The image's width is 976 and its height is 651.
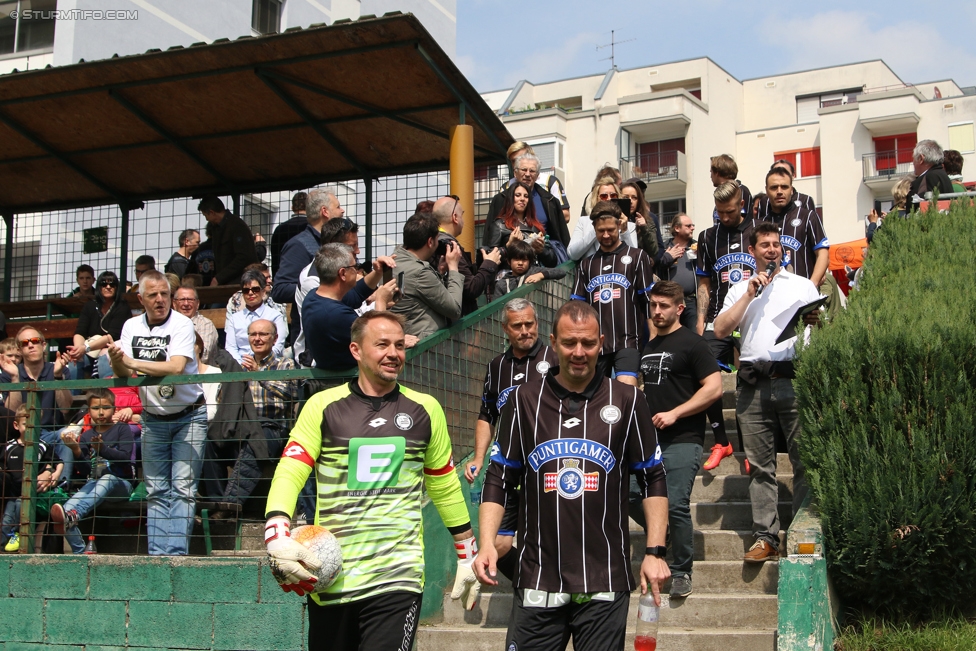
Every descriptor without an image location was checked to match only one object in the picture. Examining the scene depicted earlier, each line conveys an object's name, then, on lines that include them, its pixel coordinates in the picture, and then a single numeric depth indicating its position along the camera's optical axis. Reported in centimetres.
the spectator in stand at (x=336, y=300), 712
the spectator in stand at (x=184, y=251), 1348
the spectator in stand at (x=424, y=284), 791
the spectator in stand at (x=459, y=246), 877
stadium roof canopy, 1054
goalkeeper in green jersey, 516
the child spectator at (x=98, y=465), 837
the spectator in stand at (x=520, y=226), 1069
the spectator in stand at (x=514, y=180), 1135
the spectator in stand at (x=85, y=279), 1359
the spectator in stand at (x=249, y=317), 1009
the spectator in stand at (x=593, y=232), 1039
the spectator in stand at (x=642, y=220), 1066
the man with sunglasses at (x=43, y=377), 887
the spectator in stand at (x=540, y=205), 1106
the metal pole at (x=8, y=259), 1488
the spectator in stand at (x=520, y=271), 1028
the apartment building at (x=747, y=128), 4881
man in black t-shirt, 705
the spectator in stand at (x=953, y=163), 1182
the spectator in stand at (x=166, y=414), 786
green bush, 624
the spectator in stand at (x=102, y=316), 1136
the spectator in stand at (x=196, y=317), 953
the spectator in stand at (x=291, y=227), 1191
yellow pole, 1061
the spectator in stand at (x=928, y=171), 1130
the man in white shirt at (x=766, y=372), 737
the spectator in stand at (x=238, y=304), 1051
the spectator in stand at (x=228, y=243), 1223
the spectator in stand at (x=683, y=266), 1086
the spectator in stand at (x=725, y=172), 1051
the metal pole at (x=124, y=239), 1442
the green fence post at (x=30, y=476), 833
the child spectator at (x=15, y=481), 848
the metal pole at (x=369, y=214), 1351
